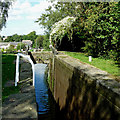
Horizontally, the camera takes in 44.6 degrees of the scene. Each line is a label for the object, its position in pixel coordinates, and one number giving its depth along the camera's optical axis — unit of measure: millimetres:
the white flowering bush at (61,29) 11930
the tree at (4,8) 15562
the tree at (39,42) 75850
